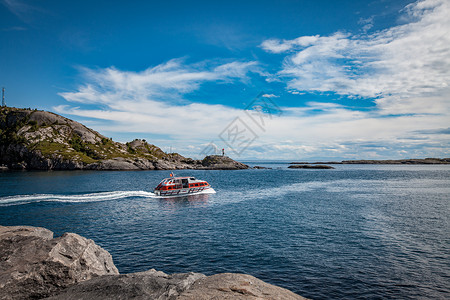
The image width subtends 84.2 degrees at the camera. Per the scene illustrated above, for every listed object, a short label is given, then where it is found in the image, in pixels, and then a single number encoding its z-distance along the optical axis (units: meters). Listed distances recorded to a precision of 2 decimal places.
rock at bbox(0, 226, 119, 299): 10.45
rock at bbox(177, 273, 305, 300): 9.41
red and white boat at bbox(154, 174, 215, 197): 62.46
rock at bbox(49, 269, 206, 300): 9.73
